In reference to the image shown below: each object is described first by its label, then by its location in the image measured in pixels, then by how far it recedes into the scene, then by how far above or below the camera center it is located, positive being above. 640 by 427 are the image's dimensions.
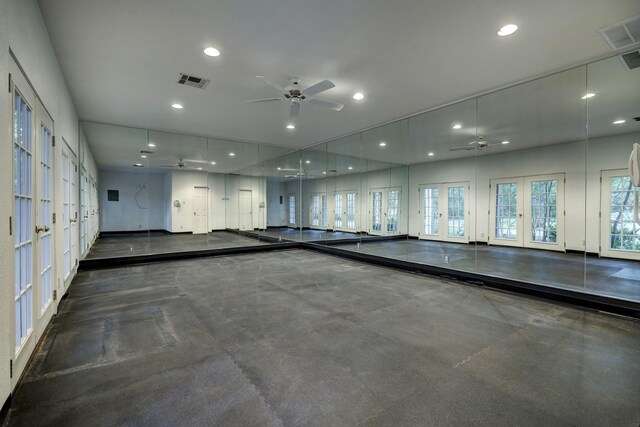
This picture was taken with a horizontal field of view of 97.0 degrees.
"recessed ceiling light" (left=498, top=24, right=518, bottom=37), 2.98 +1.96
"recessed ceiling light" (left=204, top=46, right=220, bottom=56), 3.44 +1.97
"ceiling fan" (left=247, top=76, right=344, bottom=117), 4.06 +1.76
